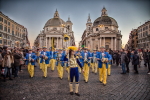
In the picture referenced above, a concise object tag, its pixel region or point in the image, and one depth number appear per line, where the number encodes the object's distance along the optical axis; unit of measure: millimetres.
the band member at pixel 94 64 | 9894
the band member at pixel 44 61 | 7719
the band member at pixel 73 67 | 4646
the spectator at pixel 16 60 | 7642
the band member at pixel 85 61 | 6785
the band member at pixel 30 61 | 7633
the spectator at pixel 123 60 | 9681
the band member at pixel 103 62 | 5980
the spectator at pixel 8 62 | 6773
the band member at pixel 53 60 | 11438
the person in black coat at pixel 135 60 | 9798
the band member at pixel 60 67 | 7607
